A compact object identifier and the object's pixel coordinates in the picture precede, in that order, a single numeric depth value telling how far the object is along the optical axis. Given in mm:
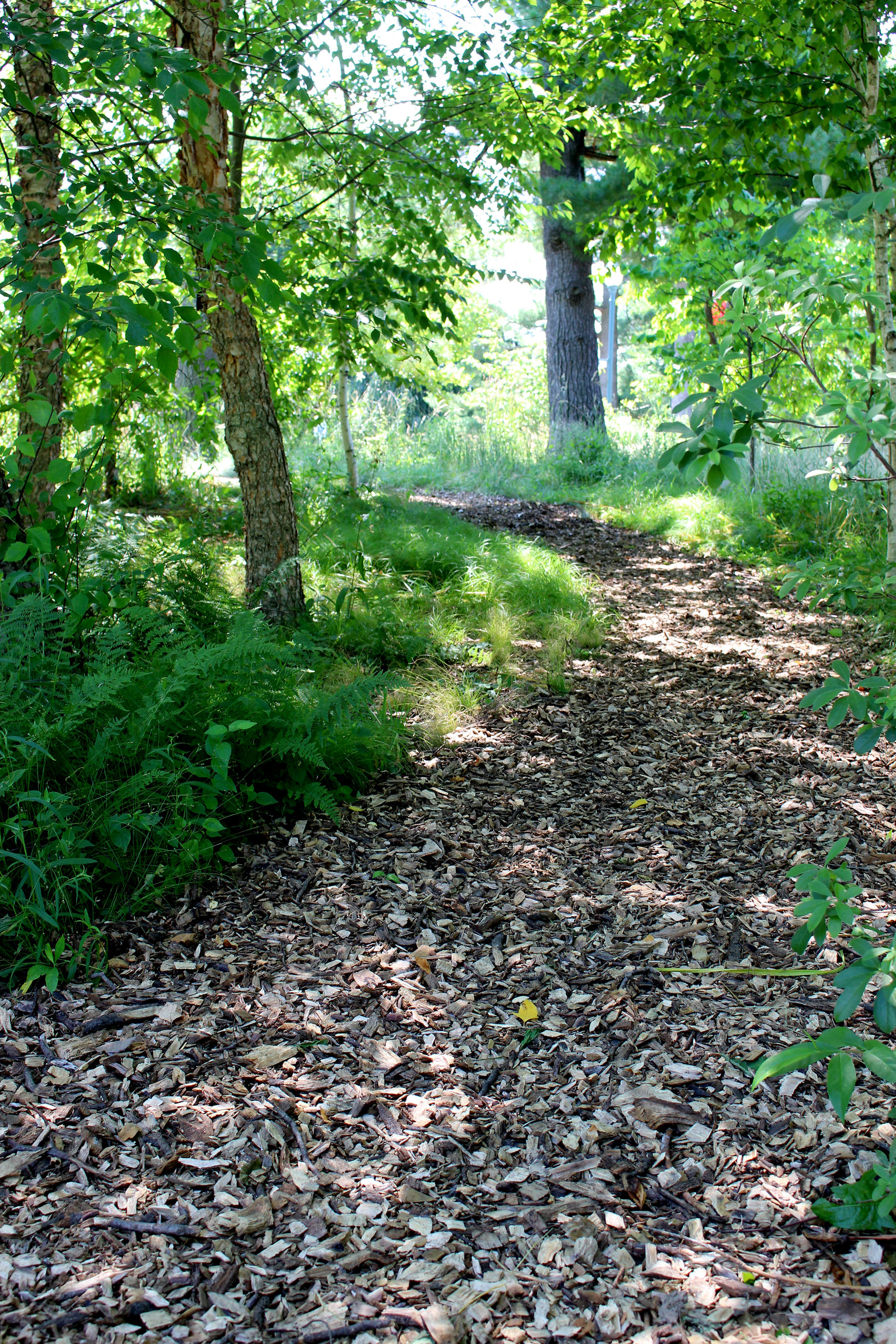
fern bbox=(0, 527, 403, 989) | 2330
